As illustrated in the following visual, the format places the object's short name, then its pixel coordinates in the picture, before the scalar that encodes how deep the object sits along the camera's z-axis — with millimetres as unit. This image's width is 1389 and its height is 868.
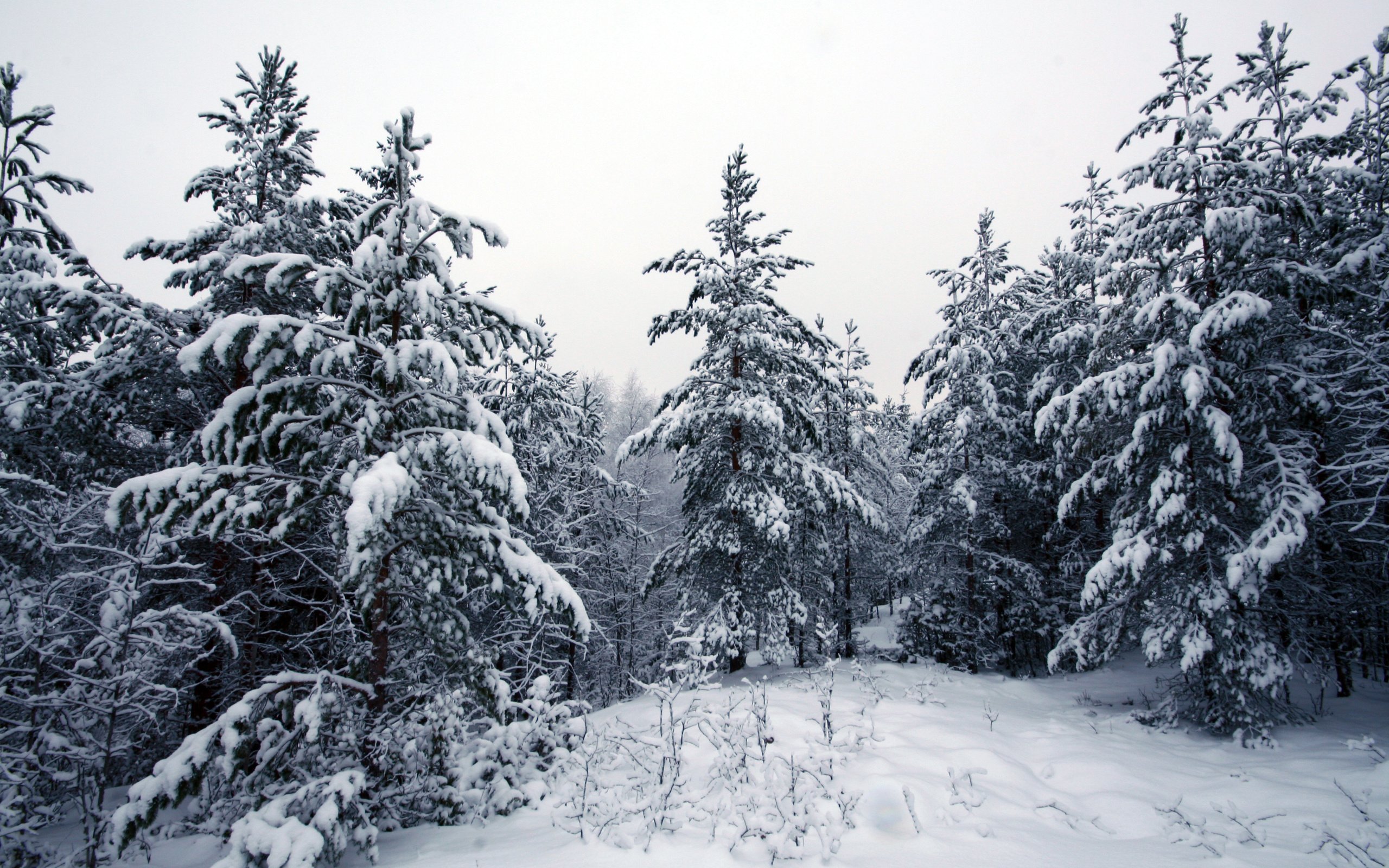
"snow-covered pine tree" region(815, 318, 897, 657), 18266
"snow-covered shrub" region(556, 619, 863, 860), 4777
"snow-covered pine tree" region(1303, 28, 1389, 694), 8641
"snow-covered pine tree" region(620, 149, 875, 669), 12609
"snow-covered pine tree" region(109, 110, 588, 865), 5039
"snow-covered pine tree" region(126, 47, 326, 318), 9031
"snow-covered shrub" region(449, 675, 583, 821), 5723
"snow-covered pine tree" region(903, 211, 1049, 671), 15883
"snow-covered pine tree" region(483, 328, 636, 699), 15805
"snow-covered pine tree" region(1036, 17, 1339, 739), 8883
